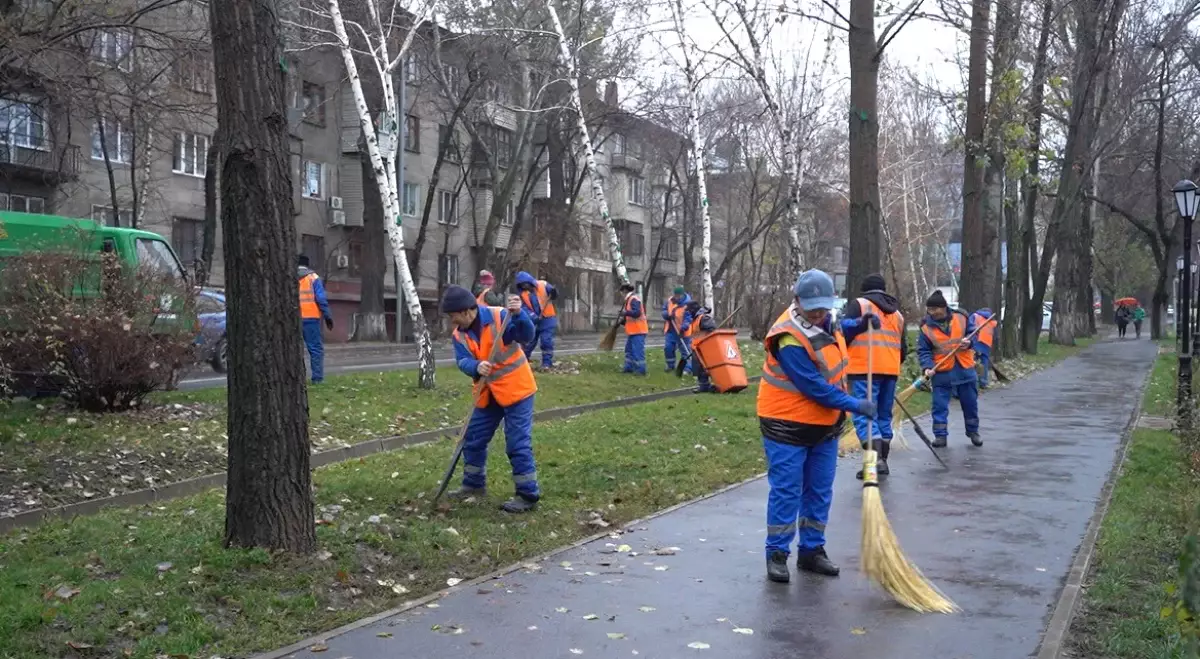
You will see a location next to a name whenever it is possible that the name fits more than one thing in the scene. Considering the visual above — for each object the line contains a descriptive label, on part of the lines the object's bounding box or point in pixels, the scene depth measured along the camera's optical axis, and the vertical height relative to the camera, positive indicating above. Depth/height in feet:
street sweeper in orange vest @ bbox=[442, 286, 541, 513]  28.84 -1.64
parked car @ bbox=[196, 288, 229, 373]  62.23 -1.93
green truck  41.09 +1.30
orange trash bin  60.90 -2.83
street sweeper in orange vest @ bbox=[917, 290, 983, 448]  43.68 -1.93
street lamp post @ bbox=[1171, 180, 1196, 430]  51.96 +0.82
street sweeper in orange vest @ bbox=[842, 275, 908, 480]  35.81 -1.55
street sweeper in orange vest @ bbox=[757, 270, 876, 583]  23.88 -2.25
